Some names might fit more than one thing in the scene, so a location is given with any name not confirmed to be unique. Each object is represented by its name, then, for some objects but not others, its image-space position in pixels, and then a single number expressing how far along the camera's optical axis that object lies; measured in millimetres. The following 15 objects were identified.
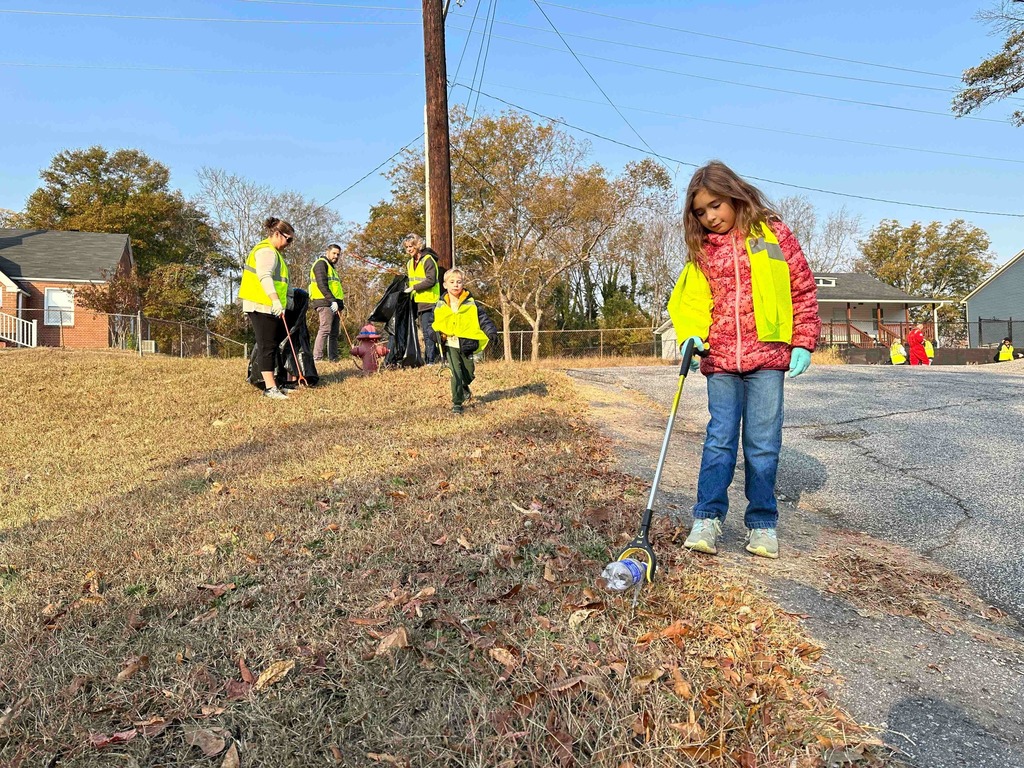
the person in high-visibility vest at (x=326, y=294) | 10008
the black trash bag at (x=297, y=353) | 8609
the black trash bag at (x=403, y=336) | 9906
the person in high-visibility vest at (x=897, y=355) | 21812
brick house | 26172
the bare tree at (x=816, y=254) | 47156
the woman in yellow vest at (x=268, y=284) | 7551
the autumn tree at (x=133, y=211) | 37094
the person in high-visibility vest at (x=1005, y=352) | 22688
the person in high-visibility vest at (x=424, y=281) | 9156
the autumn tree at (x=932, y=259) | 51812
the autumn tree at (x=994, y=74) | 17016
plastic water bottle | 2535
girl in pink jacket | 3137
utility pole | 10320
